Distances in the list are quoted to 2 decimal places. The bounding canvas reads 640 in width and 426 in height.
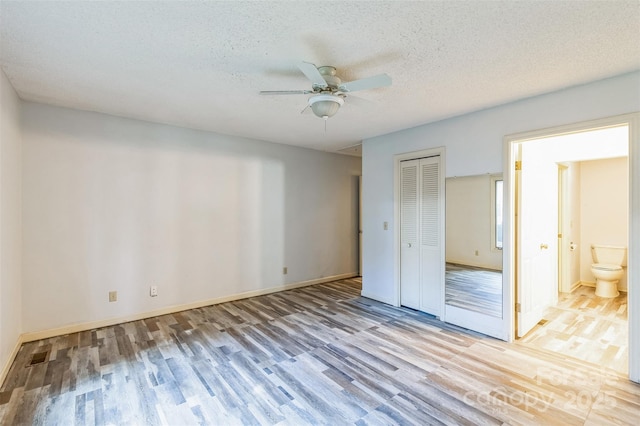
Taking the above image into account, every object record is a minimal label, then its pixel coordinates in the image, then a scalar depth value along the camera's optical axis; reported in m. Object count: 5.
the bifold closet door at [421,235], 3.73
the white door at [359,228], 6.11
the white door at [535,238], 3.13
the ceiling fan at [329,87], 2.02
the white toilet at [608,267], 4.27
